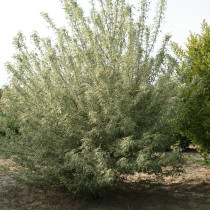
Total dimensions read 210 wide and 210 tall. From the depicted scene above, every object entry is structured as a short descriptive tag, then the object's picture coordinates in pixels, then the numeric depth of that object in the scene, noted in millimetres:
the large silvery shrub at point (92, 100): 4836
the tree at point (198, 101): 6805
